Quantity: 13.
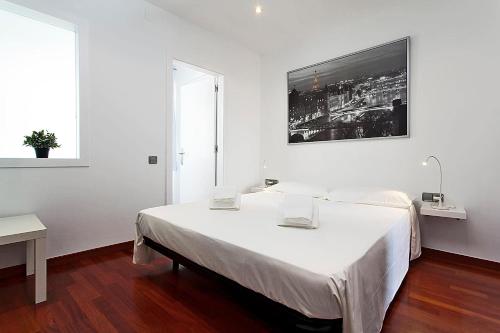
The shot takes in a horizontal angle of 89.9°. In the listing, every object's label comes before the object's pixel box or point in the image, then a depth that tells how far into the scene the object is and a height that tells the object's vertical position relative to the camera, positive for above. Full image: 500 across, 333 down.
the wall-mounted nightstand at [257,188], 4.03 -0.37
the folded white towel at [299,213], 1.73 -0.33
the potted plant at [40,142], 2.28 +0.22
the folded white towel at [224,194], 2.32 -0.27
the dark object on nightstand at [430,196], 2.64 -0.32
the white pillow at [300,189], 3.12 -0.30
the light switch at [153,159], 3.02 +0.08
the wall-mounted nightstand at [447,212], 2.32 -0.44
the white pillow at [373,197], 2.50 -0.33
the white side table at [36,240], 1.69 -0.51
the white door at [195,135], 3.96 +0.51
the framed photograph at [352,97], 2.88 +0.90
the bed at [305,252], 1.10 -0.48
